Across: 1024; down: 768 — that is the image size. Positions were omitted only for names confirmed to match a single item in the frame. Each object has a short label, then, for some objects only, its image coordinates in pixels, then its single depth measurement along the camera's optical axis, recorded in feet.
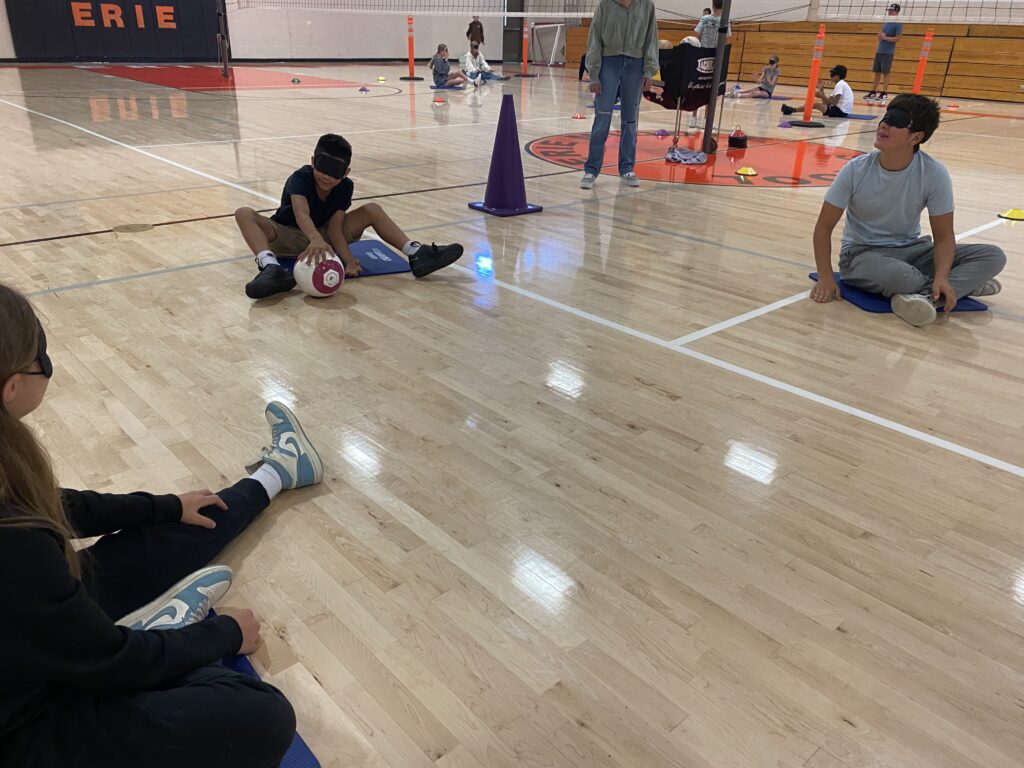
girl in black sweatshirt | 3.66
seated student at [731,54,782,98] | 46.47
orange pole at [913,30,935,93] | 41.68
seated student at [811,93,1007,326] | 11.80
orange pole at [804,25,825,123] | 35.22
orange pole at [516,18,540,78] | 59.55
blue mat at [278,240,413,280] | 13.88
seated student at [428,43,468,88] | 48.19
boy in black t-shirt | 12.23
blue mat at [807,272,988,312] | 12.76
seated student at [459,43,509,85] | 52.60
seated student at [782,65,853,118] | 38.73
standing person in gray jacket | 19.88
